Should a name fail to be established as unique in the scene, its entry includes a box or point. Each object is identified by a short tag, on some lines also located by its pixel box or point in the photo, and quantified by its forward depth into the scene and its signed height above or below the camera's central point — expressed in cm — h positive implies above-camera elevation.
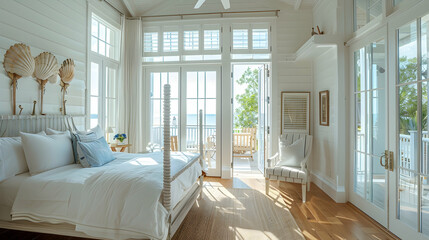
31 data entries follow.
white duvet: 176 -67
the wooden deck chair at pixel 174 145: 489 -50
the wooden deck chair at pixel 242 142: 702 -62
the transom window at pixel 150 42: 503 +178
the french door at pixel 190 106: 484 +35
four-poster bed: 187 -68
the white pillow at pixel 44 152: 232 -33
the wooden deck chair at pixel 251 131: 763 -30
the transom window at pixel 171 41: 494 +176
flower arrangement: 432 -29
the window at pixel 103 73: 416 +95
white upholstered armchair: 354 -67
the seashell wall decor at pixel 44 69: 293 +70
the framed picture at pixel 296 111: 451 +23
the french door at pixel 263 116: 484 +14
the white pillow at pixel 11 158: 217 -37
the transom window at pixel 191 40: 489 +178
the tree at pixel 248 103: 954 +82
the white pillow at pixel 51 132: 287 -13
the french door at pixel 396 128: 210 -6
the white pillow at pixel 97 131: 343 -14
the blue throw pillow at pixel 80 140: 264 -24
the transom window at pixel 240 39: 477 +176
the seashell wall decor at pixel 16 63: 258 +69
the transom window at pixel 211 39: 483 +177
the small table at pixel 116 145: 422 -44
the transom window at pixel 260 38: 474 +176
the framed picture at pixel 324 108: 388 +26
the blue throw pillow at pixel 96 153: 265 -38
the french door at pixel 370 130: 269 -10
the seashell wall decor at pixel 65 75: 334 +70
